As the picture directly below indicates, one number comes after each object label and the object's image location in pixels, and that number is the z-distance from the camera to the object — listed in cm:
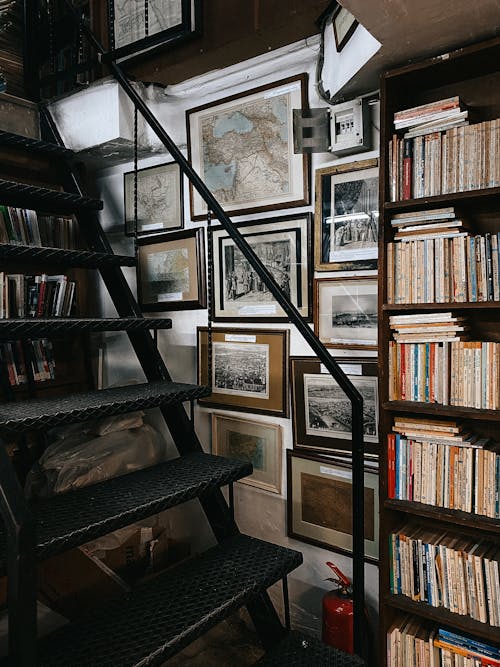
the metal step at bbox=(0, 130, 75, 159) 195
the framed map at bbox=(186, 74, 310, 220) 210
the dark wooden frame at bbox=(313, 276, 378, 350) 194
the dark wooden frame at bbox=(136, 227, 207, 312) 244
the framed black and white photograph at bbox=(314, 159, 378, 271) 193
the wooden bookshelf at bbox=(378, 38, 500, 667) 155
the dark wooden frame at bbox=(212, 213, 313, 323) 209
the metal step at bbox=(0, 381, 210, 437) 135
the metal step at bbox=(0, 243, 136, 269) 168
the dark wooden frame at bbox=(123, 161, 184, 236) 250
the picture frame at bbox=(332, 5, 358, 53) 165
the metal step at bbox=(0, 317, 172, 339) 150
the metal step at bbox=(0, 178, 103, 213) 182
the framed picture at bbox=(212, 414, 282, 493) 224
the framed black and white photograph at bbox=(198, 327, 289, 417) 221
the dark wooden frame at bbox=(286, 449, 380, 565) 197
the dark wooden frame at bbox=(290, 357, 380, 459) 198
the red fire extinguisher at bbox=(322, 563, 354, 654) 182
